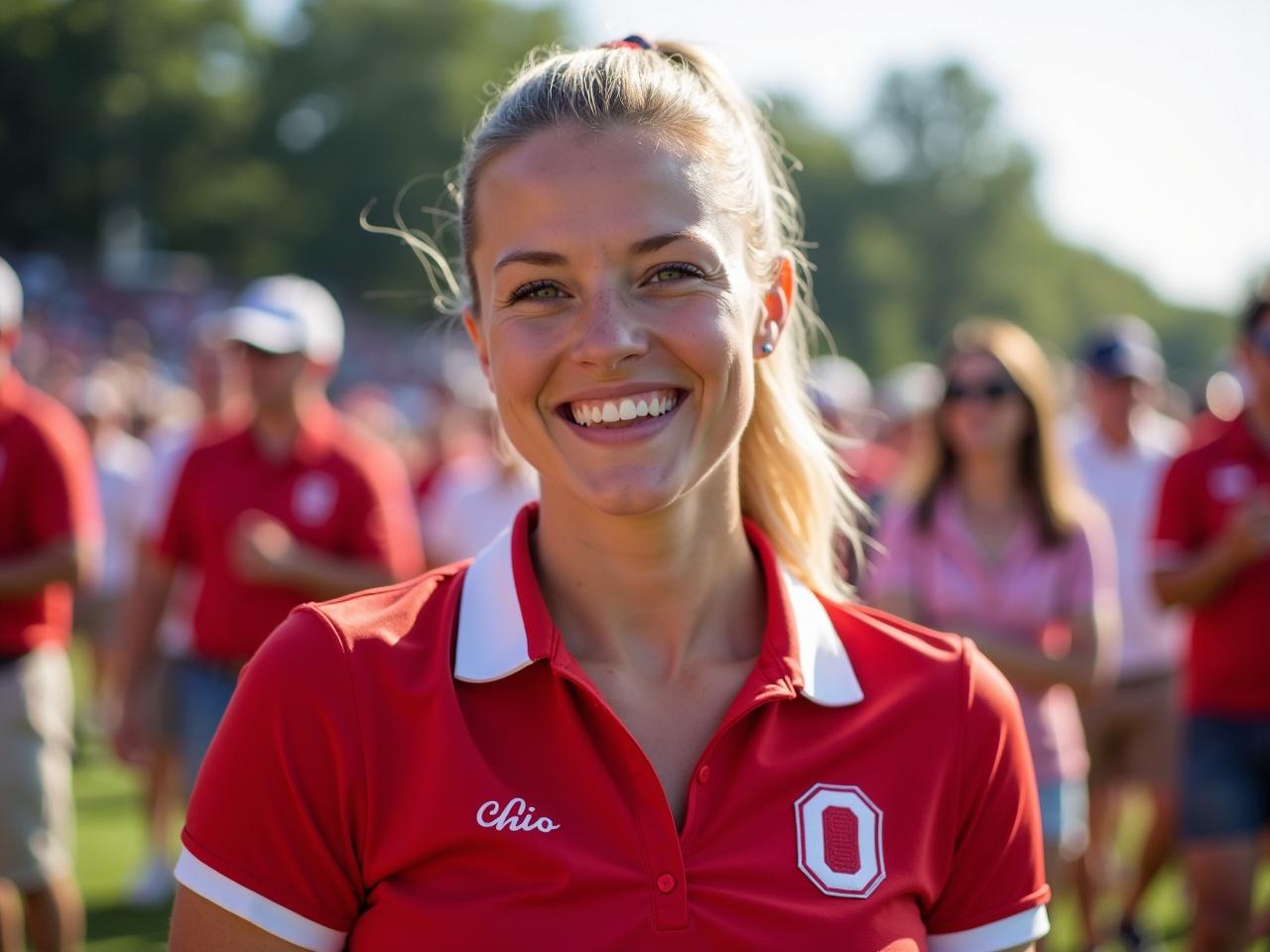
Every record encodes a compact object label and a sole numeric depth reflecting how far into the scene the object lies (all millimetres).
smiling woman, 1843
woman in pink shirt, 4539
